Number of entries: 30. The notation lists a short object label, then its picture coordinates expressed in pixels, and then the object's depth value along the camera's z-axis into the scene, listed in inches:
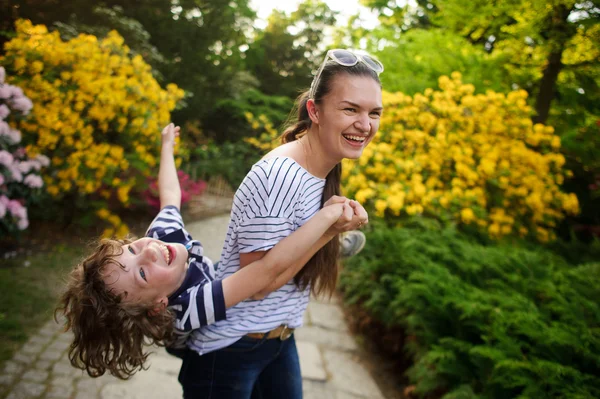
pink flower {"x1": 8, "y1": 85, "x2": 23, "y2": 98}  124.6
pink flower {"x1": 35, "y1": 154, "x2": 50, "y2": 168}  144.6
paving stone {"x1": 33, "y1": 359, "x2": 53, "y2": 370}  109.0
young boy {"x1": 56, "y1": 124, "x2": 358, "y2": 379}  46.5
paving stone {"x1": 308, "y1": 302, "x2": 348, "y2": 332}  166.4
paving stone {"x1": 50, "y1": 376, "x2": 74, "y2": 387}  104.2
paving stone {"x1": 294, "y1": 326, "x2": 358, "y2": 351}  150.4
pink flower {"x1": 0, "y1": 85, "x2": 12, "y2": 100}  121.3
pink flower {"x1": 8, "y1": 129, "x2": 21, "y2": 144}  126.6
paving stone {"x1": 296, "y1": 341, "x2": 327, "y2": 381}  127.2
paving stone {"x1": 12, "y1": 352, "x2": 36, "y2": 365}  109.7
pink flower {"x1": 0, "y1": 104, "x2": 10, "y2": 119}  117.5
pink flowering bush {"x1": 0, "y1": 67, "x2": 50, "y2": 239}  122.6
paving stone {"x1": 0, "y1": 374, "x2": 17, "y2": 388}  99.7
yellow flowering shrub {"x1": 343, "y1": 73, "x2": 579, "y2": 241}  184.7
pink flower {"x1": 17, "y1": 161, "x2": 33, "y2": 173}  134.8
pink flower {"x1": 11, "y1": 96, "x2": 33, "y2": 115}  127.1
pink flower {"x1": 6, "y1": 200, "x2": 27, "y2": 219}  129.7
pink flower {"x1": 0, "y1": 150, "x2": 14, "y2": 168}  121.7
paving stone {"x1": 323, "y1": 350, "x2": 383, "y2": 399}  123.6
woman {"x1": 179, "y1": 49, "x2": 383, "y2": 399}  47.5
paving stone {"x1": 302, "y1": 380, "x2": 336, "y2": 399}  117.1
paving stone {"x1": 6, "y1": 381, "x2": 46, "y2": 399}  96.7
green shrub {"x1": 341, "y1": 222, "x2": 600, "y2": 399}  86.0
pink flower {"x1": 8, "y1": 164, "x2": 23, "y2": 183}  128.6
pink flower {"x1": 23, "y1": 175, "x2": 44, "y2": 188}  139.7
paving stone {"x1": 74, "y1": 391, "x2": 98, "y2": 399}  101.2
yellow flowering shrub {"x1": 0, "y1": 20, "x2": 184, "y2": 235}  153.9
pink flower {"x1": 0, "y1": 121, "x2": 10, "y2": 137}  117.2
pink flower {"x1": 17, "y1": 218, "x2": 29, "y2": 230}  134.2
